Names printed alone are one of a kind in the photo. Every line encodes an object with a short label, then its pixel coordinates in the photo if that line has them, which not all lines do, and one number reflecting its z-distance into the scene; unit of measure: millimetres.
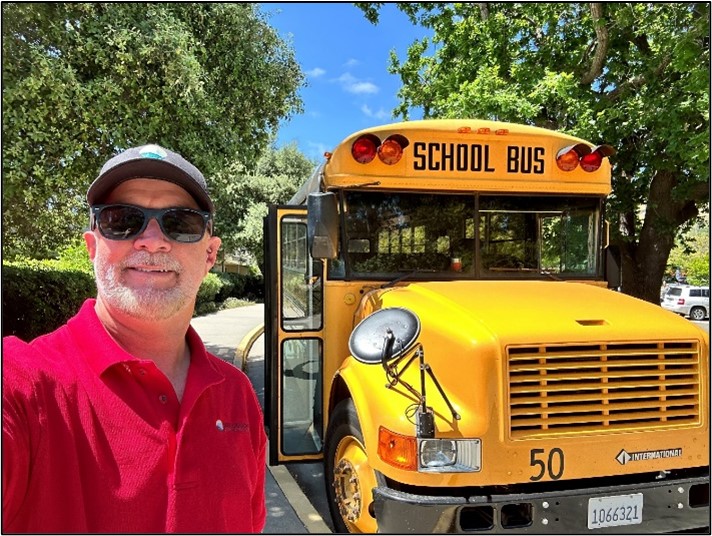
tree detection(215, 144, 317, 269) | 25328
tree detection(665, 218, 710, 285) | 29469
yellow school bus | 2498
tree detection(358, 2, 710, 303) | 7414
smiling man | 1159
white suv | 21219
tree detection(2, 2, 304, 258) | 5391
